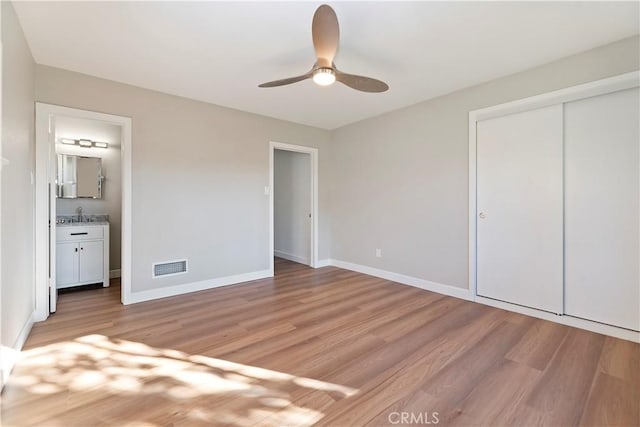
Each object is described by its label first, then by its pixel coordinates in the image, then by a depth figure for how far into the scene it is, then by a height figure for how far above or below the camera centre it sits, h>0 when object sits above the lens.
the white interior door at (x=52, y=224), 2.72 -0.13
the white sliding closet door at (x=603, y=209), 2.25 +0.04
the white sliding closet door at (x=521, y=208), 2.62 +0.05
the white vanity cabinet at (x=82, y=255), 3.41 -0.55
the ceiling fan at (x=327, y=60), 1.71 +1.06
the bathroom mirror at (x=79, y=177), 3.89 +0.48
